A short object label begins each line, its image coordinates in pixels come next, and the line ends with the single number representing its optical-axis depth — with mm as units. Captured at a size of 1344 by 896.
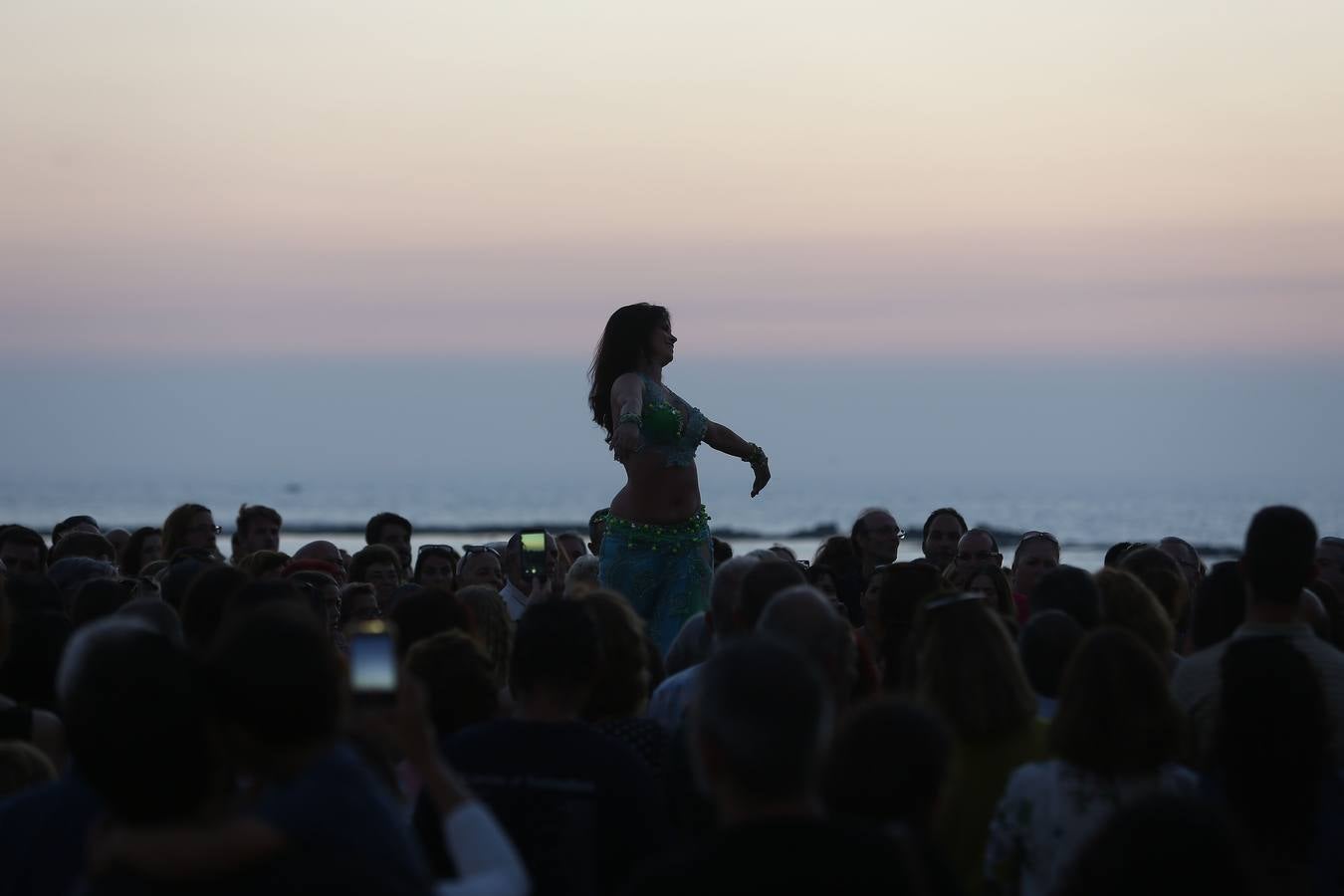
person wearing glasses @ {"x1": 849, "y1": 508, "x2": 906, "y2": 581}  19812
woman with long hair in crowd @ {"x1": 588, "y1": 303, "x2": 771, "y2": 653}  15281
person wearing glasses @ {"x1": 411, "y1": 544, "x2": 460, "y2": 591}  20047
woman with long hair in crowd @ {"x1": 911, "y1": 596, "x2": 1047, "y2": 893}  8258
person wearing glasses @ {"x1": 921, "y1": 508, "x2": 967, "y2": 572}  19891
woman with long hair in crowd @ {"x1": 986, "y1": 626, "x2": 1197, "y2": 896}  7445
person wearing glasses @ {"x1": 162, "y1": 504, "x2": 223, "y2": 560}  19906
